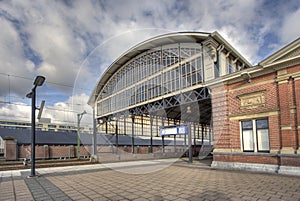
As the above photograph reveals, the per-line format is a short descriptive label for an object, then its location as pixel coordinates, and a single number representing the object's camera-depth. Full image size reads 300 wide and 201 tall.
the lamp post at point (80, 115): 27.55
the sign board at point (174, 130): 18.40
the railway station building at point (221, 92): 10.77
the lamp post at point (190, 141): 17.37
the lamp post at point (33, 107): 10.64
